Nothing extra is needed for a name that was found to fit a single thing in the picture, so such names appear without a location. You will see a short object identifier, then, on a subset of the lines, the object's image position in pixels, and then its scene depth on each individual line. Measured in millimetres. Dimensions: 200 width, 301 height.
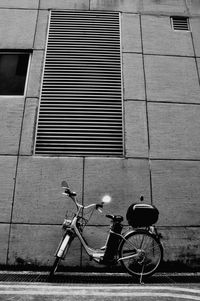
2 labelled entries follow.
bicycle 4445
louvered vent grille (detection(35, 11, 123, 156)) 6039
